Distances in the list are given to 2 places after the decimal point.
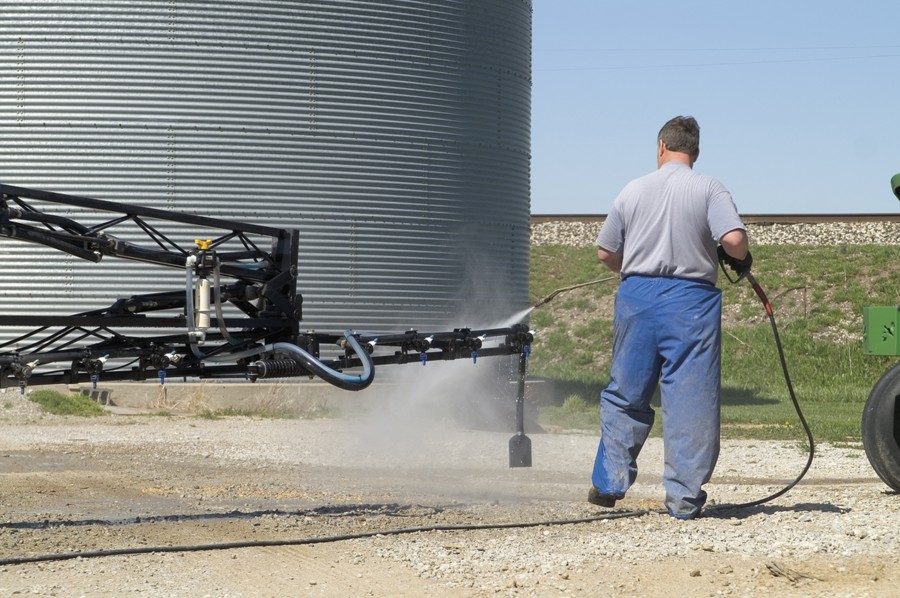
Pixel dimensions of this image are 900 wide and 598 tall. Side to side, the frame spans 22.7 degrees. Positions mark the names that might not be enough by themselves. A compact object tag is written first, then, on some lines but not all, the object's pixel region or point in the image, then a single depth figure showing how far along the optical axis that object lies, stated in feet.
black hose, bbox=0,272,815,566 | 33.83
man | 40.84
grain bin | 94.35
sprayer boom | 38.90
